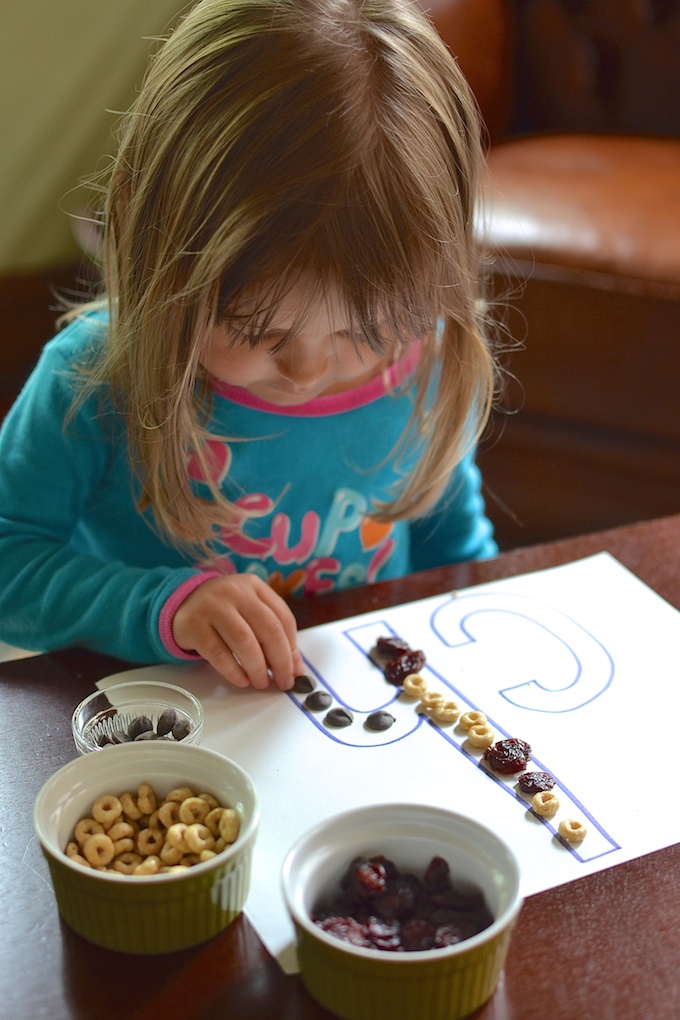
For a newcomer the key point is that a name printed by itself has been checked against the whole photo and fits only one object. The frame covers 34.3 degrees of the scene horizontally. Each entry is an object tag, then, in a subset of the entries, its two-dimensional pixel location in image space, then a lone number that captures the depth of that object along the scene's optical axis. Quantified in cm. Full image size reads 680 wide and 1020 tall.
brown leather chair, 149
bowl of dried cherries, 48
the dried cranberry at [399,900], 52
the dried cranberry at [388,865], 54
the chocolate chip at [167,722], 66
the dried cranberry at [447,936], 50
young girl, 67
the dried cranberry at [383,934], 50
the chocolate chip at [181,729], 66
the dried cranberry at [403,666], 76
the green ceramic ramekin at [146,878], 51
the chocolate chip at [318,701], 73
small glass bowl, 65
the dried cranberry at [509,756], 67
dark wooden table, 51
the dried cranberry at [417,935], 50
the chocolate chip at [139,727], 66
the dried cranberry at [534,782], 65
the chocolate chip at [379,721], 71
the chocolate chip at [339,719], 72
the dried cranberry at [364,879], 52
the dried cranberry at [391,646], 79
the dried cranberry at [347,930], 50
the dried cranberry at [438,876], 53
